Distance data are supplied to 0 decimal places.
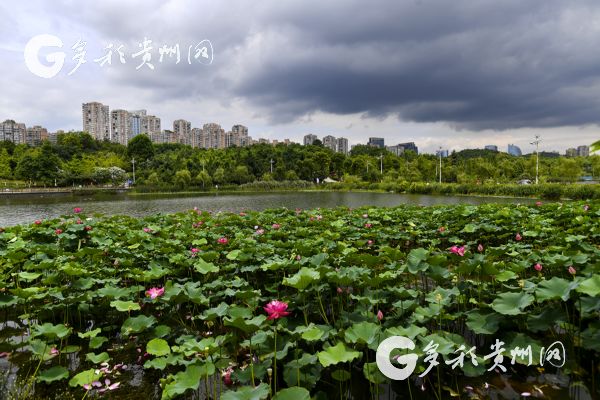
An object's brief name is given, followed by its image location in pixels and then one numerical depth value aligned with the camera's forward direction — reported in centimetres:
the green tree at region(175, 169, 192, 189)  5138
